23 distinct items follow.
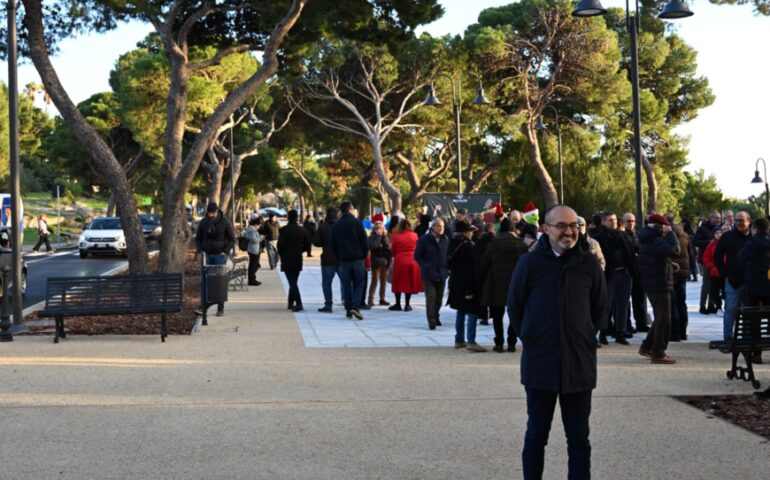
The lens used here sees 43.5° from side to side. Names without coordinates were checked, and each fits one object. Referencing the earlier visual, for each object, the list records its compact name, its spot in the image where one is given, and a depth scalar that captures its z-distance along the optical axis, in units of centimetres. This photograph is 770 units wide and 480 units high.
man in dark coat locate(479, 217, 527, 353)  1052
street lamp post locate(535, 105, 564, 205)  3953
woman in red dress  1573
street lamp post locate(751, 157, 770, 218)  5080
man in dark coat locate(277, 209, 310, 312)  1584
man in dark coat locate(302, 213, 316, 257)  2968
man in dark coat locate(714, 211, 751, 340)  1095
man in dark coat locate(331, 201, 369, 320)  1484
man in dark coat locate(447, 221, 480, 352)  1098
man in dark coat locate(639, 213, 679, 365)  988
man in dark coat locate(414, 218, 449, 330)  1334
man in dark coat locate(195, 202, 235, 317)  1550
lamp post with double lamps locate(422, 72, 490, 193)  2919
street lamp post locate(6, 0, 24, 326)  1295
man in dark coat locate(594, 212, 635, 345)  1168
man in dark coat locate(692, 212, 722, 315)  1530
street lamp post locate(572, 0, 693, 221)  1329
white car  3469
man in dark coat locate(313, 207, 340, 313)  1563
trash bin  1388
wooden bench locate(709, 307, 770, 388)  862
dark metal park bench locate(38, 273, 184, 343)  1188
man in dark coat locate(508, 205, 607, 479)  474
